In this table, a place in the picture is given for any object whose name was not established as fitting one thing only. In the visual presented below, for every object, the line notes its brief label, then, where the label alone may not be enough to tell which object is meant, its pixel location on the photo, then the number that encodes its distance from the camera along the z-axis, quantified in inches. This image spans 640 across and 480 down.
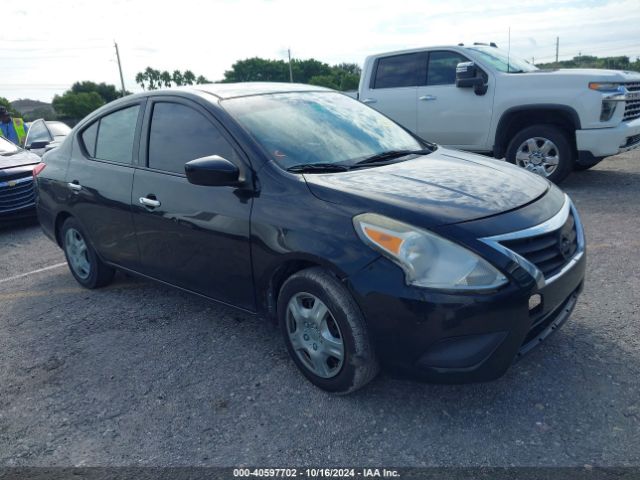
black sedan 95.5
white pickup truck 264.4
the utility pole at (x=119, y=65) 2190.0
